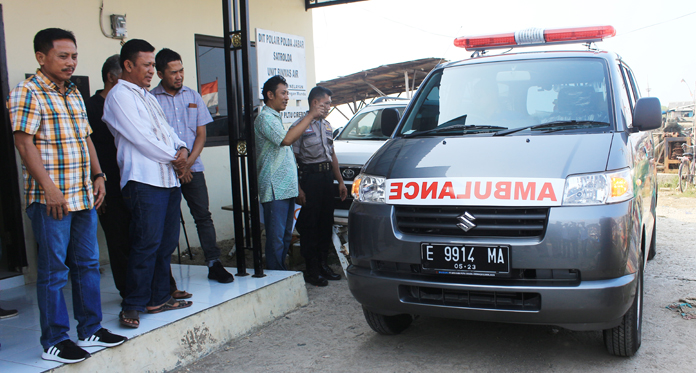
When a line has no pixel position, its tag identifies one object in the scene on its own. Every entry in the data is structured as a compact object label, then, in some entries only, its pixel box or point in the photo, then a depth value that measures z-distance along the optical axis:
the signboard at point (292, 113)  6.05
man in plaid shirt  2.57
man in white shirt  3.14
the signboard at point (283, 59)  5.82
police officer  4.97
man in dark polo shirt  3.55
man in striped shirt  3.92
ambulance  2.63
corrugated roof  14.44
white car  5.73
